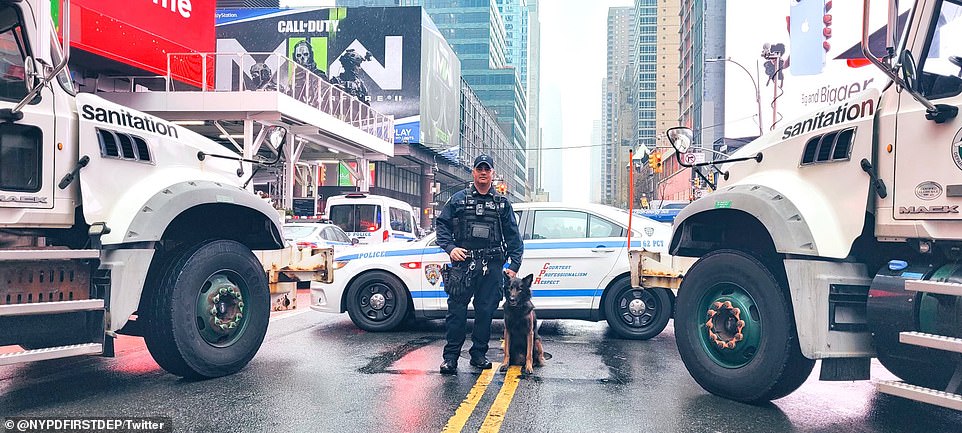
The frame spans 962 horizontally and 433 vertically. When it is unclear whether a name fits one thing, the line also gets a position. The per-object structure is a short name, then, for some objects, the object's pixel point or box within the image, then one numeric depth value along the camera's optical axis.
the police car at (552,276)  7.99
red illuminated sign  15.08
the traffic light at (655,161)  17.72
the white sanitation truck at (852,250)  3.79
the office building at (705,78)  72.69
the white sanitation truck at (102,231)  4.31
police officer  5.93
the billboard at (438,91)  51.78
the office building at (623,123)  147.38
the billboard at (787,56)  42.66
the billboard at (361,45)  50.53
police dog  5.89
